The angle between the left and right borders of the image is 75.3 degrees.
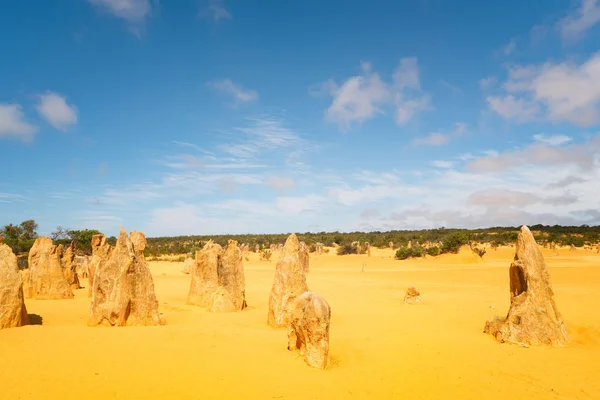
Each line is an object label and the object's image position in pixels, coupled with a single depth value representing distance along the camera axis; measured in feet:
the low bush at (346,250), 184.92
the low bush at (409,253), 155.63
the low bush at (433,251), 154.21
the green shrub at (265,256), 160.52
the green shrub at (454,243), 150.41
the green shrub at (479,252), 147.77
